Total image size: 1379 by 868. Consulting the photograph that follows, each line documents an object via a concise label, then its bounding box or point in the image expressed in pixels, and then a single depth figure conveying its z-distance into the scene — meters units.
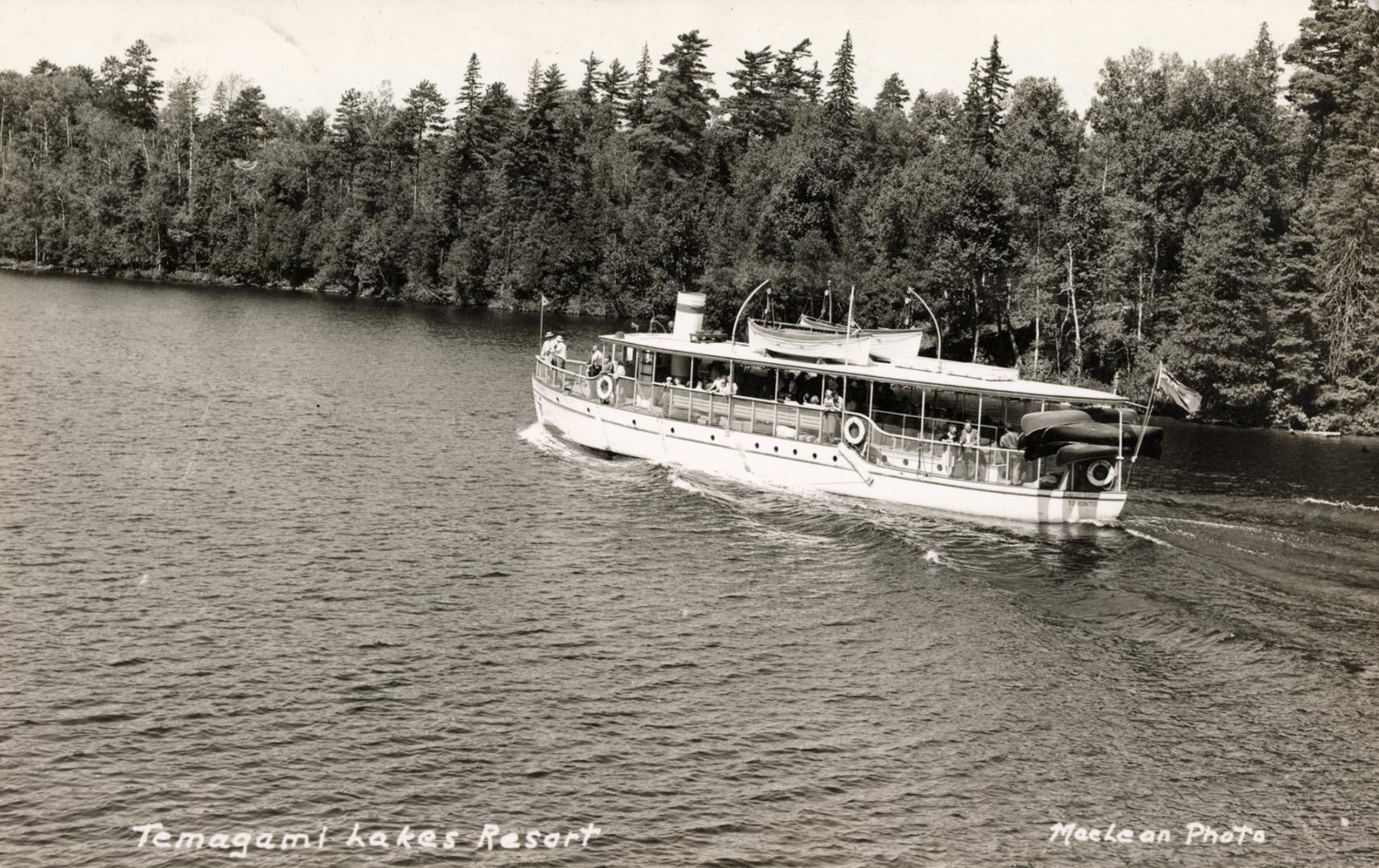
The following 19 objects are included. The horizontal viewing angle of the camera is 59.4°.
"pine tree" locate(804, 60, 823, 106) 166.25
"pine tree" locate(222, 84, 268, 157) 182.25
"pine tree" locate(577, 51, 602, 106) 188.25
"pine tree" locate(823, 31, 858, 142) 139.50
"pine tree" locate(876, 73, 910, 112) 167.12
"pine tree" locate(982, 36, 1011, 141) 121.56
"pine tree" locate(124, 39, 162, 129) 196.00
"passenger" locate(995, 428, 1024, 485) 45.88
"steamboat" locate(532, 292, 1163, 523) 45.09
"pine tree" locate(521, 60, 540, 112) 170.62
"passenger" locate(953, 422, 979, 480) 46.69
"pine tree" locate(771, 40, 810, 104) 164.12
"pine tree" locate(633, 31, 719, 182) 157.38
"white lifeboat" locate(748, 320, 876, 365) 52.38
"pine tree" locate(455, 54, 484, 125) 173.88
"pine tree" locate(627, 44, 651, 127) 179.62
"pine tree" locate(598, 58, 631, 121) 185.00
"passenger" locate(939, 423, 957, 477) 47.10
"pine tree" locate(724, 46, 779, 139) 160.75
